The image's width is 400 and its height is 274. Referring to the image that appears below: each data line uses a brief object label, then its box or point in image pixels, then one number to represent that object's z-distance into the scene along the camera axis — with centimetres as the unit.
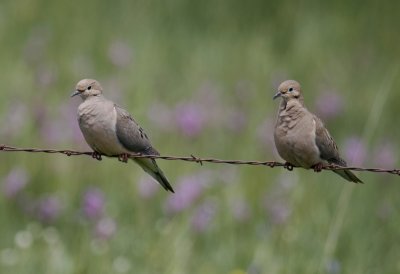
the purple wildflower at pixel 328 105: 2153
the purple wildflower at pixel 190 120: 2000
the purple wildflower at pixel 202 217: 1805
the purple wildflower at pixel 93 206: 1762
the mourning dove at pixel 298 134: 1217
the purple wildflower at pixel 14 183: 1939
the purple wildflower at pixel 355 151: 1864
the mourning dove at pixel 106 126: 1229
